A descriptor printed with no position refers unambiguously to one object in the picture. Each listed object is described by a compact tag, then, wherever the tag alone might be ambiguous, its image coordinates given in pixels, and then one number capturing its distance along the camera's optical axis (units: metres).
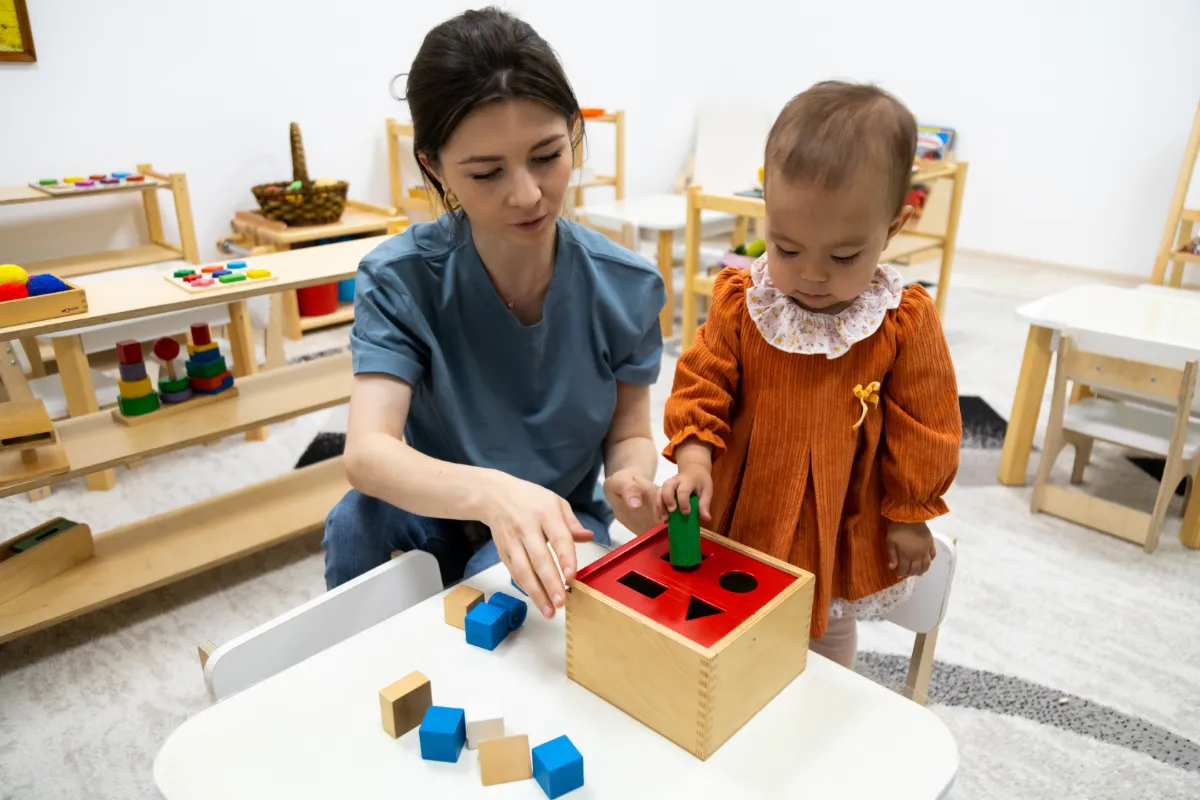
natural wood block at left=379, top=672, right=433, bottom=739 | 0.71
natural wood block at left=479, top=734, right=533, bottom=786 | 0.67
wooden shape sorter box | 0.68
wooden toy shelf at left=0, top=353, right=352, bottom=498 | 1.68
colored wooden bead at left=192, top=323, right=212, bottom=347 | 1.94
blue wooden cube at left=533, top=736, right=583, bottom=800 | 0.65
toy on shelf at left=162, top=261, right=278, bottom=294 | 1.78
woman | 0.94
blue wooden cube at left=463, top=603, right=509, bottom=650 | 0.82
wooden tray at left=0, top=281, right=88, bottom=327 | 1.50
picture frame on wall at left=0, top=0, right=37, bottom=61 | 2.57
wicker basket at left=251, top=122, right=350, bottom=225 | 2.92
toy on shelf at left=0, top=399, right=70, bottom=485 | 1.55
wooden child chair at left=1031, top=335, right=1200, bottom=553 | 1.88
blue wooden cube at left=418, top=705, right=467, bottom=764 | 0.68
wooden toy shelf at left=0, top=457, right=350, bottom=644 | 1.60
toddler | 0.77
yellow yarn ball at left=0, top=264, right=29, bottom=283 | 1.57
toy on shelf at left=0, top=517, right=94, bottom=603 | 1.61
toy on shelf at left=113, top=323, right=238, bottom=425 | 1.82
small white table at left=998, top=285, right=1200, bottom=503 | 1.88
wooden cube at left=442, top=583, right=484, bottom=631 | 0.86
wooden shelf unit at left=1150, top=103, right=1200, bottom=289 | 2.84
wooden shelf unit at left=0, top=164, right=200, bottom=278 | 2.53
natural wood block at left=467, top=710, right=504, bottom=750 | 0.70
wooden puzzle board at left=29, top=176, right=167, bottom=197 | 2.46
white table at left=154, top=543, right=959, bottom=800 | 0.67
